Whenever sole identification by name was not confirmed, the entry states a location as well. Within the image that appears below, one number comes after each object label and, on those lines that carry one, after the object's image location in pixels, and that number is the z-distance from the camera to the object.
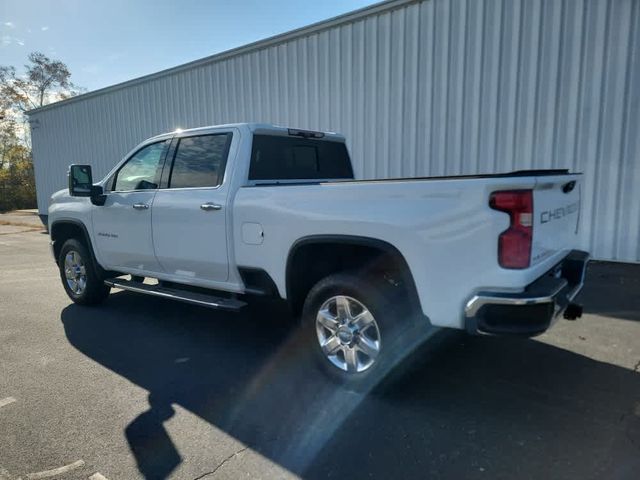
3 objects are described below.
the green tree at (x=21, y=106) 31.97
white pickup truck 2.65
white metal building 6.74
